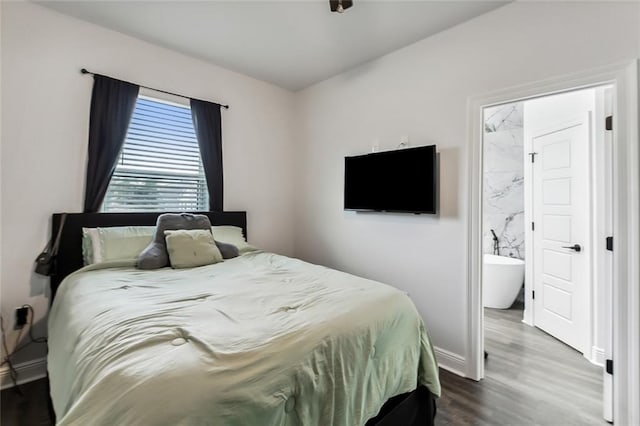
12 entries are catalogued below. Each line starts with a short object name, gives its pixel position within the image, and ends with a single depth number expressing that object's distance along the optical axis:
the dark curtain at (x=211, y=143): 3.02
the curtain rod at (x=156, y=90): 2.36
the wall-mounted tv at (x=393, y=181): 2.44
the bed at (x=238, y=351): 0.81
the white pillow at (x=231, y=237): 2.78
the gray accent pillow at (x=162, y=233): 2.17
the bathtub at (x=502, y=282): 3.76
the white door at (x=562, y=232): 2.66
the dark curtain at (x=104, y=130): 2.39
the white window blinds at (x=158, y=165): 2.65
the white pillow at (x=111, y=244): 2.19
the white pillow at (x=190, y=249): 2.23
